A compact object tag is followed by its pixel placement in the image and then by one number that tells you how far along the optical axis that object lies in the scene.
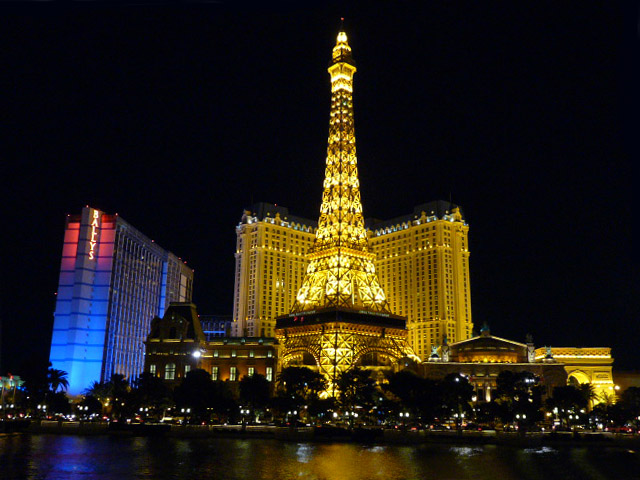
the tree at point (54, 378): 114.85
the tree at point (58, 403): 113.19
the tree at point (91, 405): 110.88
